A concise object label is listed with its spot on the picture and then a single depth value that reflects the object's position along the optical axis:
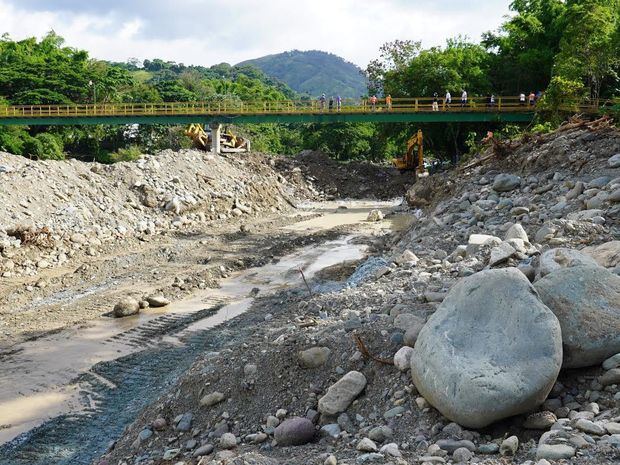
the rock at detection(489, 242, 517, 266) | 8.20
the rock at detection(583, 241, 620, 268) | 6.78
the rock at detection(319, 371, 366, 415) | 5.93
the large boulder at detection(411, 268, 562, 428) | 4.81
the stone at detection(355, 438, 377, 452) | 5.00
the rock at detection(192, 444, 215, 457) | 5.91
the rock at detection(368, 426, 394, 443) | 5.19
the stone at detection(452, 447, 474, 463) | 4.56
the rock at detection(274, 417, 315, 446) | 5.61
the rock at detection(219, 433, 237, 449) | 5.87
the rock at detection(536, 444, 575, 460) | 4.21
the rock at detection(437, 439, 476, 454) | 4.72
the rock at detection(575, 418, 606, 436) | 4.42
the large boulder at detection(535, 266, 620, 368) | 5.35
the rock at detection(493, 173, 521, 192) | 14.14
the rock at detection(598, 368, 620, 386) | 5.17
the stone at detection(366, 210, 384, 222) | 28.12
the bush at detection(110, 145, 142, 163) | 35.21
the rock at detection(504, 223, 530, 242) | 9.46
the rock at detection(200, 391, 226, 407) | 6.77
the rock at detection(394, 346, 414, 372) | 5.96
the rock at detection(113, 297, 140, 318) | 12.94
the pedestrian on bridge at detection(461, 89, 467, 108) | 33.31
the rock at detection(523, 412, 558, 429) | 4.86
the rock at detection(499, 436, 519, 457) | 4.55
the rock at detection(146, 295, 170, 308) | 13.62
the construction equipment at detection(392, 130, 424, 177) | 36.07
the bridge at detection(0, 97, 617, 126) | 34.03
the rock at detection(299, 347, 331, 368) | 6.75
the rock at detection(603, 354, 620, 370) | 5.29
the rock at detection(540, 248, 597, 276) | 6.27
